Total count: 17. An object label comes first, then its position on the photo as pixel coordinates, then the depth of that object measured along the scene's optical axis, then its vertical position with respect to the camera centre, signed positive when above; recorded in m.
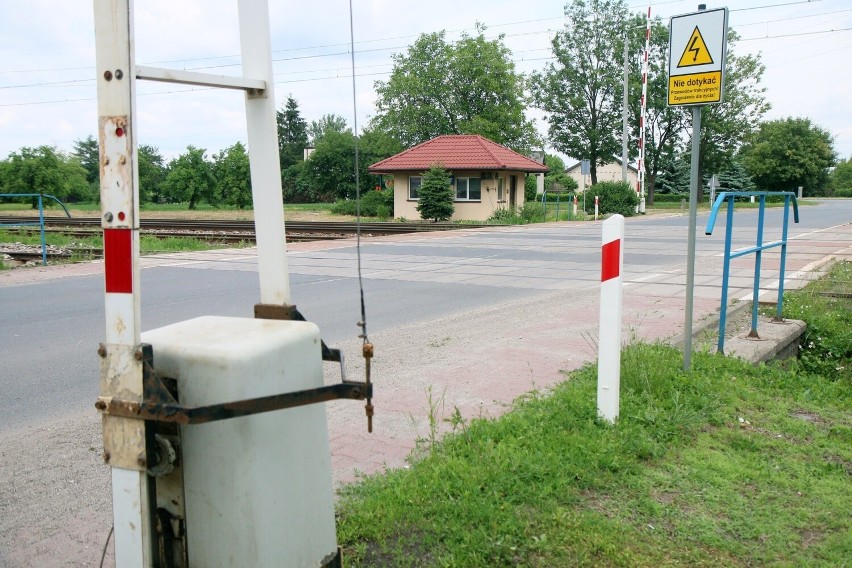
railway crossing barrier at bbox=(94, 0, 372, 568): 2.21 -0.61
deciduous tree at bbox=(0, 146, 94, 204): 50.72 +1.75
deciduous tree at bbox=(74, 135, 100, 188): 61.24 +3.66
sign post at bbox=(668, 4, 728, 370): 5.70 +0.96
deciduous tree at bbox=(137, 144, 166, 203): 61.95 +1.00
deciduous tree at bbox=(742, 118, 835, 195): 76.62 +3.99
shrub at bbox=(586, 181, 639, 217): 43.38 -0.10
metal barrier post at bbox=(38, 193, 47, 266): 16.45 -1.04
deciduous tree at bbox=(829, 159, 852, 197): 94.66 +2.28
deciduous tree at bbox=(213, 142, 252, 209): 55.38 +1.50
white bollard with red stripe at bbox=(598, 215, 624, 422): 4.62 -0.72
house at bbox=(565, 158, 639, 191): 92.06 +2.95
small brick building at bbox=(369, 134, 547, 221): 38.12 +1.29
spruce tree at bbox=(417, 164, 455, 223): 36.84 +0.11
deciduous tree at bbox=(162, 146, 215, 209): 57.50 +1.52
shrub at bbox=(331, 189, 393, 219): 43.81 -0.24
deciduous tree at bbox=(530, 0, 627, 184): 64.88 +9.42
